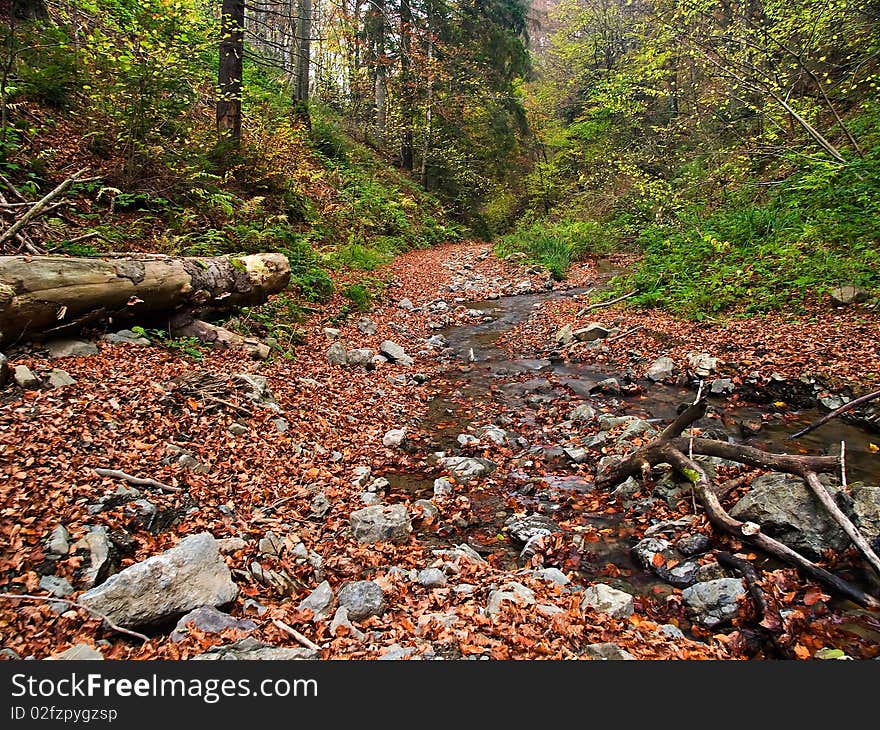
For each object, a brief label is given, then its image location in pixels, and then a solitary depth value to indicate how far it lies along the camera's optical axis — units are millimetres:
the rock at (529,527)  3916
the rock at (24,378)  3994
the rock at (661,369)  7258
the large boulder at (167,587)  2498
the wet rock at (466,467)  4962
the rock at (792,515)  3375
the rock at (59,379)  4145
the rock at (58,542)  2793
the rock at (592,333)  9242
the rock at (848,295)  7496
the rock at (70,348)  4648
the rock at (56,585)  2564
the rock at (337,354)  7459
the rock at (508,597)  2822
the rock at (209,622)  2506
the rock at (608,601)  2917
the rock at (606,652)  2404
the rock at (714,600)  2955
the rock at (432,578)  3193
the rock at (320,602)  2830
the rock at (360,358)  7676
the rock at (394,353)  8195
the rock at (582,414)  6159
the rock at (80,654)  2164
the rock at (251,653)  2312
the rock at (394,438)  5594
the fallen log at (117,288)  4379
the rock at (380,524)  3781
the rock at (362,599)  2838
